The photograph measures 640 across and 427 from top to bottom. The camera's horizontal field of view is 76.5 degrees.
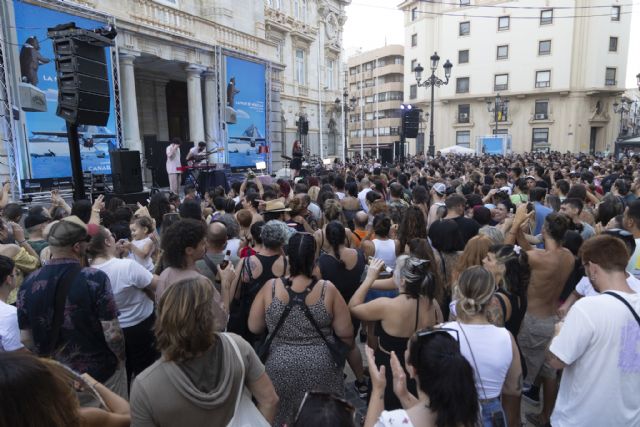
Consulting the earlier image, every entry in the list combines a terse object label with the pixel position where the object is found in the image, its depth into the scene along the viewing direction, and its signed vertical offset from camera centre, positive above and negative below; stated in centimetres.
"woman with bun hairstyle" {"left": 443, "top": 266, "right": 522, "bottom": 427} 226 -108
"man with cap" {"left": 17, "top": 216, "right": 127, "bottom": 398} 253 -95
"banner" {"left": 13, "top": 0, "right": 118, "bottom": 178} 1061 +155
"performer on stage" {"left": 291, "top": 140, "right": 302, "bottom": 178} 1709 -42
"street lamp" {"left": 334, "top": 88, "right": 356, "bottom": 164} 3243 +398
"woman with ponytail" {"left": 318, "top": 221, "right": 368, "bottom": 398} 394 -108
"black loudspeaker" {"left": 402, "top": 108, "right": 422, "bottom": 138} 1647 +127
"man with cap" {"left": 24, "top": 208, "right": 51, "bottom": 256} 454 -73
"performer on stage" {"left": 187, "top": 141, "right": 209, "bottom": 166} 1418 +5
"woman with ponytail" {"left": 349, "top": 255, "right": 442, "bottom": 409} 281 -111
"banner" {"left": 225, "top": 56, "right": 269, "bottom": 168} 1831 +210
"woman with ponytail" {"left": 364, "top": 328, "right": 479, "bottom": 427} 164 -96
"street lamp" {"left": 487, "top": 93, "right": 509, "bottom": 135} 3819 +472
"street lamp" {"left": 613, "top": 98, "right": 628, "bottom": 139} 4316 +450
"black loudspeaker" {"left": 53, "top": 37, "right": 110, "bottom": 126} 667 +130
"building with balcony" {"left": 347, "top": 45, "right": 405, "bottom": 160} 6250 +917
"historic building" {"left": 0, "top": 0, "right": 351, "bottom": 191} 1166 +398
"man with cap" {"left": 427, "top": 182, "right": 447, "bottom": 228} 607 -83
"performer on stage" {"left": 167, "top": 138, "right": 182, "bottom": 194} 1329 -20
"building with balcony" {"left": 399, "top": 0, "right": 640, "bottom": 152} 4169 +903
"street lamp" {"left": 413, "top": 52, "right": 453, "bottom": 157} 1681 +339
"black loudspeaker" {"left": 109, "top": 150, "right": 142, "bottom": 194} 895 -29
